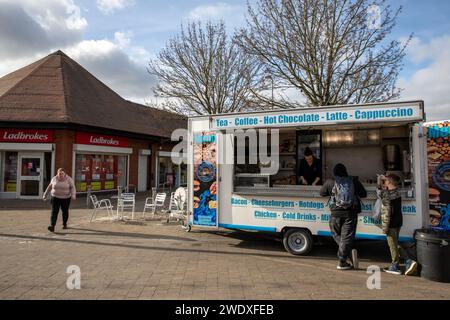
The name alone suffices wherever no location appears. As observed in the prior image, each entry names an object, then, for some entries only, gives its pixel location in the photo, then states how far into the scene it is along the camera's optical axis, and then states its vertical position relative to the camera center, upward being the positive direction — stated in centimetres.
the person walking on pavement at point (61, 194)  891 -34
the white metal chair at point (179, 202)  937 -61
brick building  1608 +241
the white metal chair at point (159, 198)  1092 -54
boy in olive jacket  569 -63
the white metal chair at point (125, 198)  1060 -53
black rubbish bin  516 -112
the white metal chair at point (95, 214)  1074 -114
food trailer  608 +40
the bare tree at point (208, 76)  1523 +467
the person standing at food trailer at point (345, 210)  585 -50
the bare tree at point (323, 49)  1115 +439
